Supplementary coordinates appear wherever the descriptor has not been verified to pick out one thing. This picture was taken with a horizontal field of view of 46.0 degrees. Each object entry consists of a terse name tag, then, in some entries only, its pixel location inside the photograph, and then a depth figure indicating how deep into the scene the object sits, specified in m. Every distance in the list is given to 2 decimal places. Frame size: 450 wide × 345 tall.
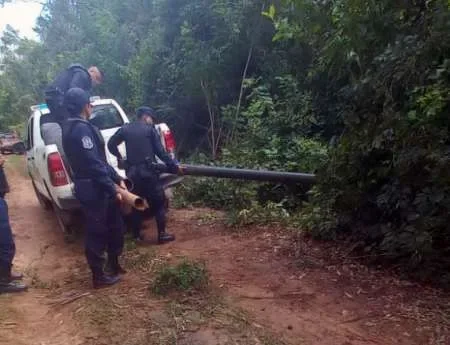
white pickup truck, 6.25
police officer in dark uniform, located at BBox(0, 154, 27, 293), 4.96
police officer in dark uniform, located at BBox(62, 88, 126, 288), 4.63
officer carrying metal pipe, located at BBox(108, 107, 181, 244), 6.05
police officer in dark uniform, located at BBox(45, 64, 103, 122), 7.07
